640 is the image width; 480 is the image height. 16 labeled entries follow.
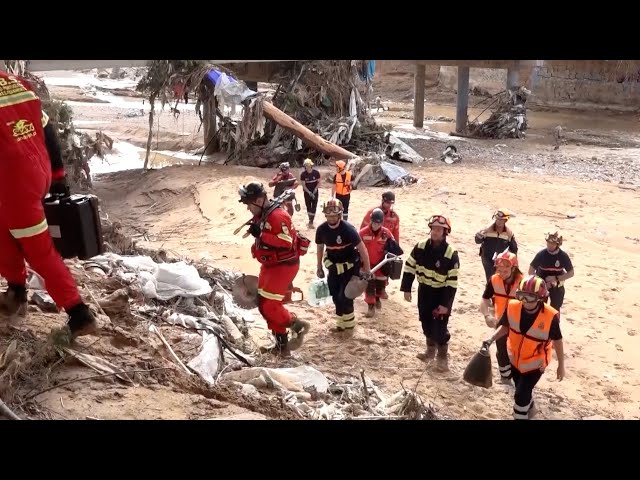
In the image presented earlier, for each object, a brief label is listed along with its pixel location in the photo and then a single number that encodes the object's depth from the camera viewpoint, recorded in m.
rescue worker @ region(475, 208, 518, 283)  7.49
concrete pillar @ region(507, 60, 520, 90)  23.08
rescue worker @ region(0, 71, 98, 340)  3.86
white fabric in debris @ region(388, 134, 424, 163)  19.17
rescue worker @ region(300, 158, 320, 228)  11.88
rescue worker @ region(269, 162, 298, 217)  11.35
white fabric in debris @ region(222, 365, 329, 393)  5.11
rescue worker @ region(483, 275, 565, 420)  5.16
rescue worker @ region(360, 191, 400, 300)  8.66
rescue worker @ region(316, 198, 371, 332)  7.10
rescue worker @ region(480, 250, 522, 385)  6.21
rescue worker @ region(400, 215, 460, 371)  6.56
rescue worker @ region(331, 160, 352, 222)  11.68
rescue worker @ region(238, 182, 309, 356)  6.25
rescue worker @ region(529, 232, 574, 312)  6.92
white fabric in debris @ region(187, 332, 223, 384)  5.00
